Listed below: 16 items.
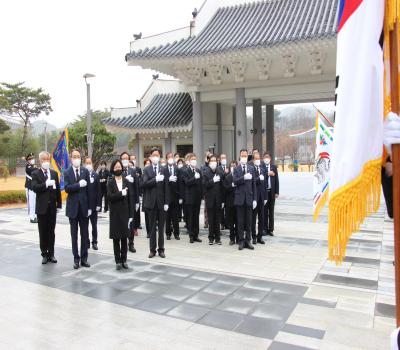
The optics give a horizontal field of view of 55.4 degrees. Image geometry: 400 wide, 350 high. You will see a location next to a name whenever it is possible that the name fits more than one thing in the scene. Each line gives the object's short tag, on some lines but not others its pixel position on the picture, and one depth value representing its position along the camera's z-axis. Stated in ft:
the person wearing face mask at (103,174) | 35.52
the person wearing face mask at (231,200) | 24.41
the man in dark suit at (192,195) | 26.30
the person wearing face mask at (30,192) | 35.17
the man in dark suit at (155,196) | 21.43
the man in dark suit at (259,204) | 24.86
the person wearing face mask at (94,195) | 21.34
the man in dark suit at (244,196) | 23.11
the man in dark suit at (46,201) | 21.02
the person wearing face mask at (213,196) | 25.29
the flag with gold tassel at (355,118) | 6.81
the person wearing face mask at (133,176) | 22.70
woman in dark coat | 19.10
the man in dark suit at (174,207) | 27.17
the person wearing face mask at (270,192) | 26.94
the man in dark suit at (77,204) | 20.21
